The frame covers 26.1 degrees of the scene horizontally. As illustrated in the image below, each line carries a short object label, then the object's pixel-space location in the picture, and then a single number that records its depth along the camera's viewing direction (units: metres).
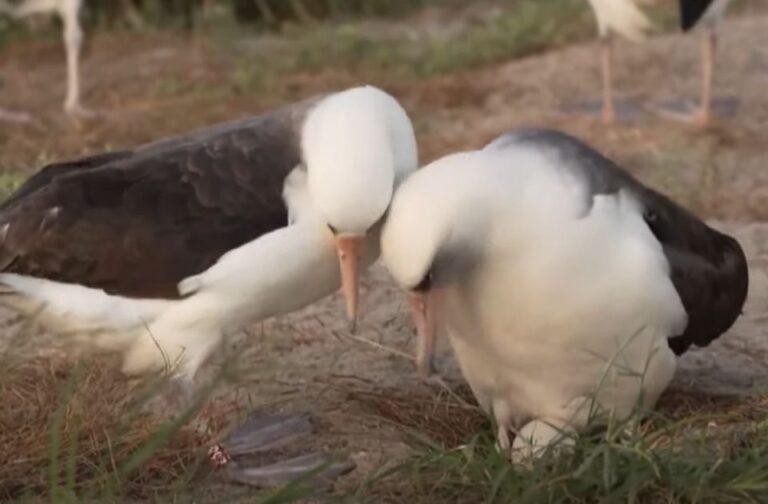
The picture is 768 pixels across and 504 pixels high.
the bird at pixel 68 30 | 9.64
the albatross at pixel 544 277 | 3.62
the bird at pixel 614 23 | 9.21
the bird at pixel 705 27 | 8.87
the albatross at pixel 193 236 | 4.07
